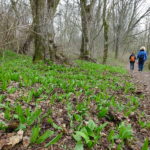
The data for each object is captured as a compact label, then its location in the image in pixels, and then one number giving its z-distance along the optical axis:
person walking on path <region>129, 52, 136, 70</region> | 10.06
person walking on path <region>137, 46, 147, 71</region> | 9.49
